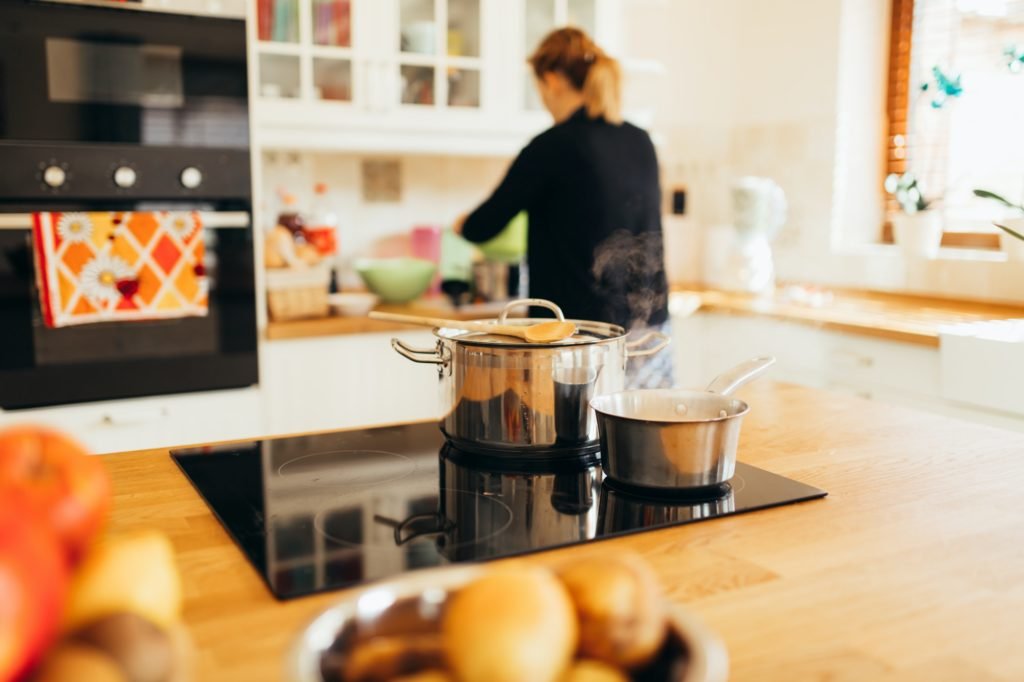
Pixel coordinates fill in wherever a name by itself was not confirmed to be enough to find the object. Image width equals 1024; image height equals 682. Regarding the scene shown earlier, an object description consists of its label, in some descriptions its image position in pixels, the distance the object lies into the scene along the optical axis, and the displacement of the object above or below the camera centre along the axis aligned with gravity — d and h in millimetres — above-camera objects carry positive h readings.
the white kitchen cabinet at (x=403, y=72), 2648 +425
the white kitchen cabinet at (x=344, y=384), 2531 -446
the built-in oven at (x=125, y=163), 2121 +128
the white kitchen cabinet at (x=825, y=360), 2361 -391
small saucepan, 941 -228
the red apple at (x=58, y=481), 443 -124
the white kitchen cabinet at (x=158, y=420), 2234 -482
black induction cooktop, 798 -278
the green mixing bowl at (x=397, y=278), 2787 -170
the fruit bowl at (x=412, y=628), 474 -210
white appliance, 3158 -47
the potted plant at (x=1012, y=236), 2455 -41
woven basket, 2566 -198
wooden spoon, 1108 -129
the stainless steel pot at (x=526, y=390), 1056 -191
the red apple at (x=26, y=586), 397 -157
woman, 2211 +46
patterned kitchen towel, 2139 -109
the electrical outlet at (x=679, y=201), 3576 +70
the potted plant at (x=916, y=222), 2910 -6
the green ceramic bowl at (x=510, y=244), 2857 -73
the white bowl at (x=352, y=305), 2666 -237
